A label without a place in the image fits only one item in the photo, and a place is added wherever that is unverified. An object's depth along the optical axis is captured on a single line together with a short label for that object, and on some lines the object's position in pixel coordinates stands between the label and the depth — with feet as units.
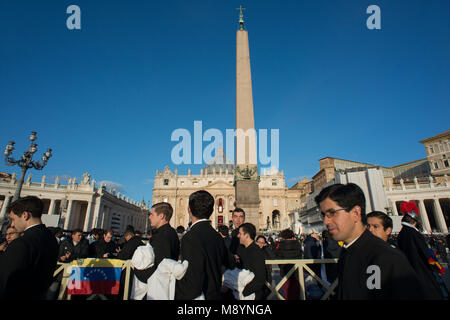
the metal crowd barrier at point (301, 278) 11.96
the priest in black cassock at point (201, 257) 6.79
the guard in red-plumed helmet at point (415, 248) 9.64
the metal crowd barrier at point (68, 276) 12.35
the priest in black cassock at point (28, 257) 6.75
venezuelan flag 11.89
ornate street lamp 43.58
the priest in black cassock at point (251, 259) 9.32
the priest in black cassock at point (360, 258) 4.14
